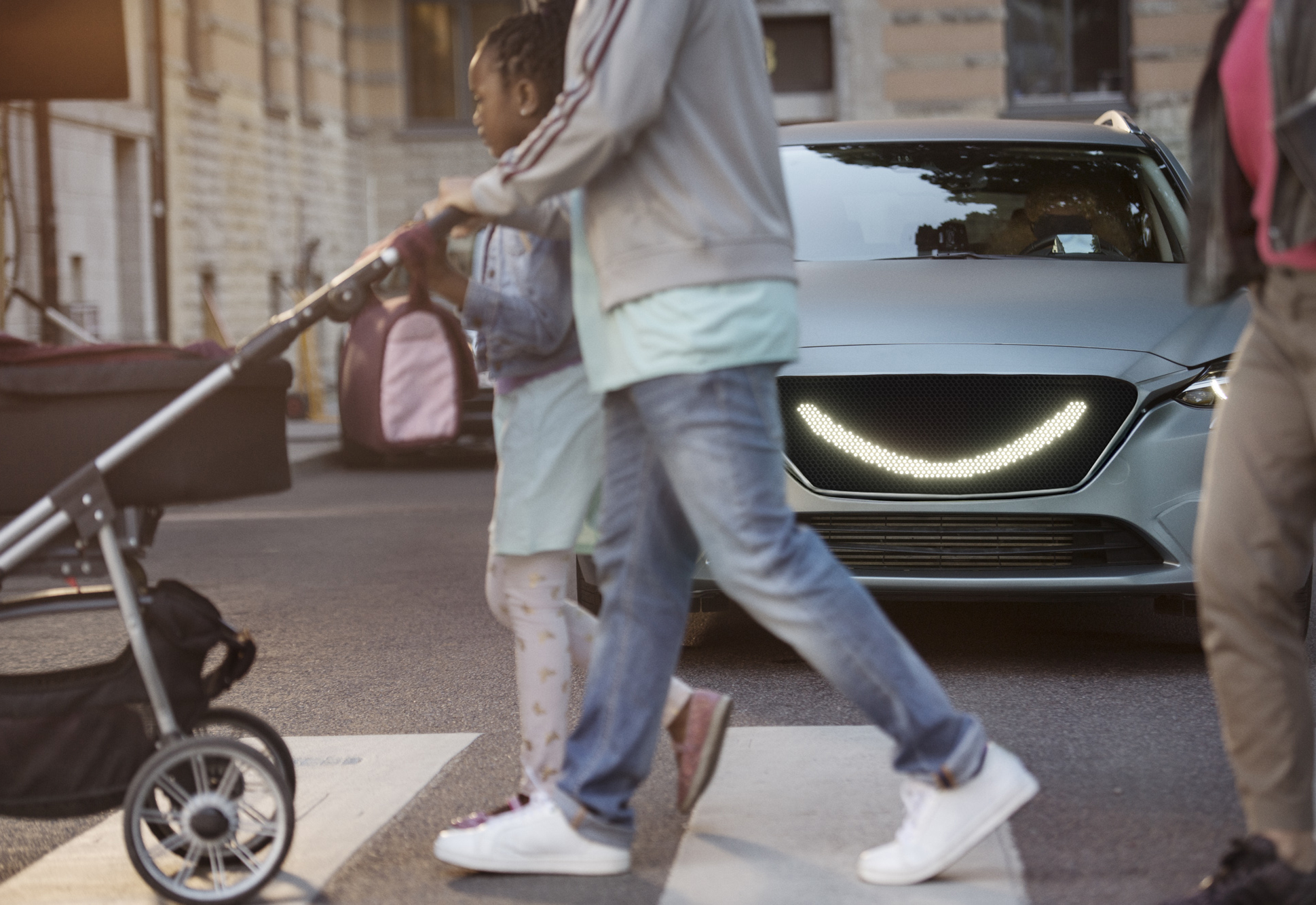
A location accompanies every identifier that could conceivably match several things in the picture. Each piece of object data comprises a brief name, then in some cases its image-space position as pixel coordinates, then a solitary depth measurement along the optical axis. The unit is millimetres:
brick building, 18016
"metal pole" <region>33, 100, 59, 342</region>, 15117
